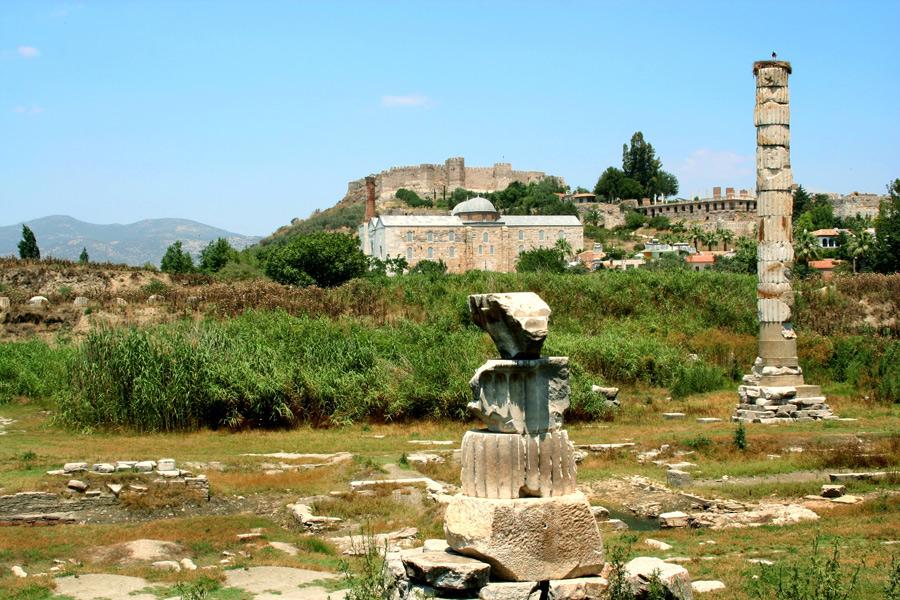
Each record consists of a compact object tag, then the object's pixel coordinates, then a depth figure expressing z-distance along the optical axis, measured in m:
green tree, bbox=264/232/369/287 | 64.06
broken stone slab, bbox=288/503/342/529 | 14.13
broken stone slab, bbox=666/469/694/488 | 16.77
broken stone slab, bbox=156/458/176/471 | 16.91
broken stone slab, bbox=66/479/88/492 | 15.65
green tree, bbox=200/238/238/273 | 75.00
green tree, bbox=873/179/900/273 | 63.50
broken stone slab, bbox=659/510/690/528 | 13.70
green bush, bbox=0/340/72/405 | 24.34
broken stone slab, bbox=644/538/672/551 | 11.59
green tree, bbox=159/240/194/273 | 71.01
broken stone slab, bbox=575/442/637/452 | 19.90
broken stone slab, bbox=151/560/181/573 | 11.26
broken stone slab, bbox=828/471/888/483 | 16.03
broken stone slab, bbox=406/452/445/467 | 18.45
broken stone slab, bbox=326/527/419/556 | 12.41
